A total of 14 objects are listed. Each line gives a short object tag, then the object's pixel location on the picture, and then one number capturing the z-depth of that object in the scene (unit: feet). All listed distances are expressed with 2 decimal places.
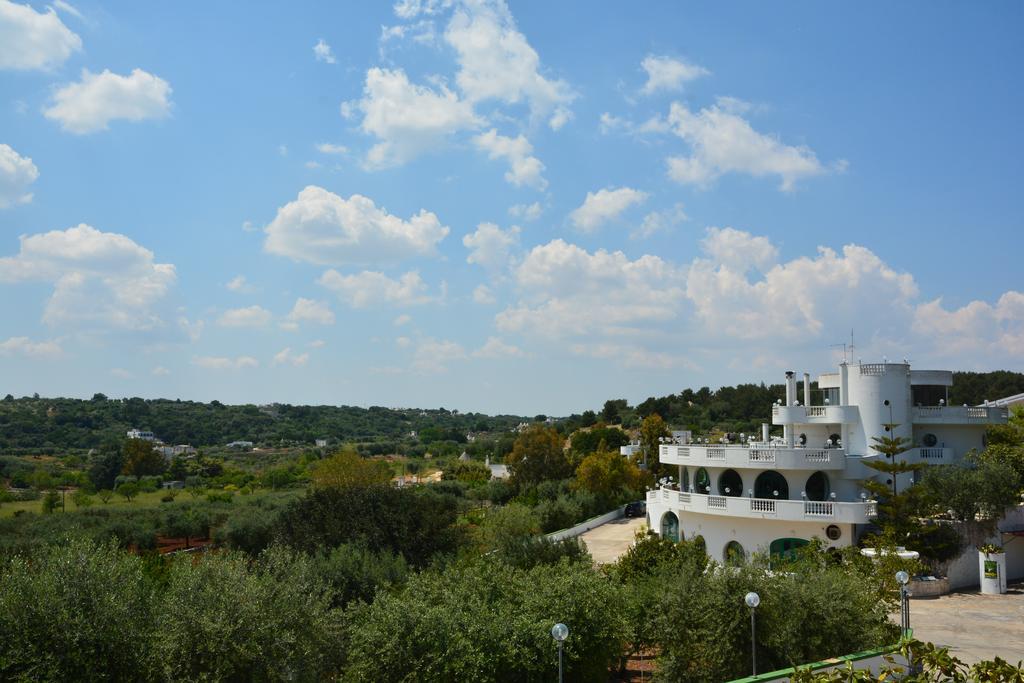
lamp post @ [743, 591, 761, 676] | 44.45
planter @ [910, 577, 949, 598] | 80.48
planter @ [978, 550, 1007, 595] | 81.46
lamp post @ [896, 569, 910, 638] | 51.34
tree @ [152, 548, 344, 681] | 43.52
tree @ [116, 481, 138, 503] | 216.39
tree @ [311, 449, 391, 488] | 156.85
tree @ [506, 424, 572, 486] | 178.70
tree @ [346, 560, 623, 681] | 45.11
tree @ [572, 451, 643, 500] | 153.48
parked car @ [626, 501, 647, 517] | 150.30
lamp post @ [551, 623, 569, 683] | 38.01
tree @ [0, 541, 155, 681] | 41.14
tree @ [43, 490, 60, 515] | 175.72
